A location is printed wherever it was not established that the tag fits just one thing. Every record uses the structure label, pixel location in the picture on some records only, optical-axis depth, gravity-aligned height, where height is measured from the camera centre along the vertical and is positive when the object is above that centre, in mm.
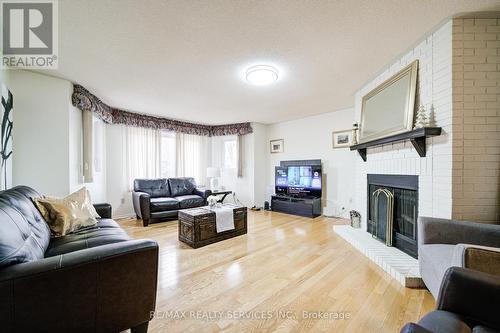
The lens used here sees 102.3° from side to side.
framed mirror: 2117 +722
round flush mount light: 2381 +1115
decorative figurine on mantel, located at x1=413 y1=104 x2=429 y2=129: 1915 +442
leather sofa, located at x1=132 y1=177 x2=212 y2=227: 3768 -690
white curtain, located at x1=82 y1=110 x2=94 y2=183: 3137 +318
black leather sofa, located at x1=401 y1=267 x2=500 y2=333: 826 -617
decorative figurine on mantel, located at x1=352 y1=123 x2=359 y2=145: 3173 +495
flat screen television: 4457 -363
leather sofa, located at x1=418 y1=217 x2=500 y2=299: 1145 -563
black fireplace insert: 2203 -565
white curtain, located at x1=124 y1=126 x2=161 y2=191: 4438 +280
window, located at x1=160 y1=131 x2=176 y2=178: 5008 +274
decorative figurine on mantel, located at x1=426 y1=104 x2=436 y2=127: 1905 +448
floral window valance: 2979 +993
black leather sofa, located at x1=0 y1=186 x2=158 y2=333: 916 -604
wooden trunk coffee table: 2711 -887
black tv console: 4367 -922
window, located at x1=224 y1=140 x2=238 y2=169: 5738 +317
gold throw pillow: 1813 -455
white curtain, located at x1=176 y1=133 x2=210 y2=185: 5215 +253
